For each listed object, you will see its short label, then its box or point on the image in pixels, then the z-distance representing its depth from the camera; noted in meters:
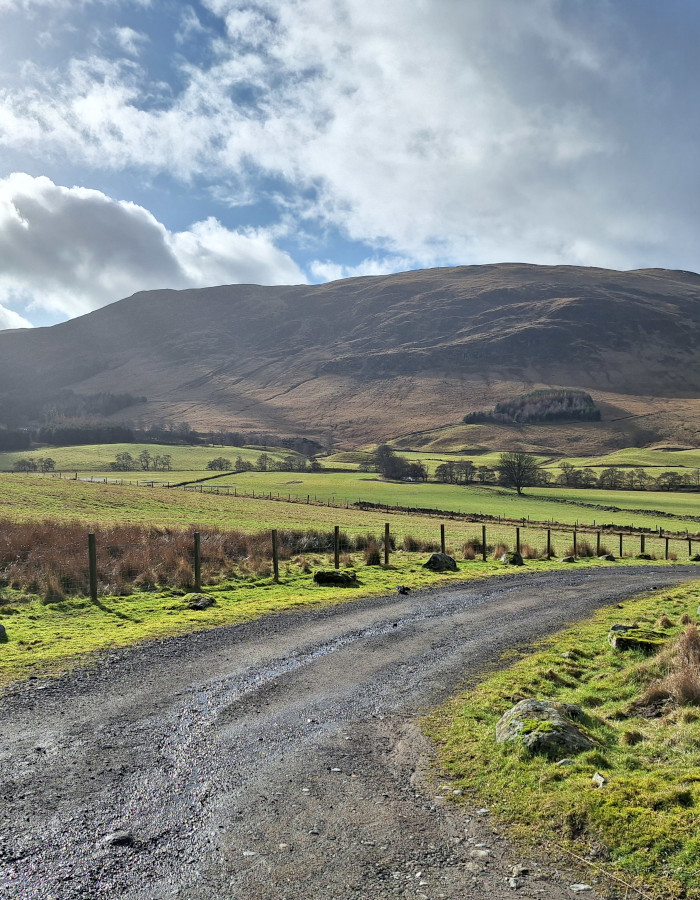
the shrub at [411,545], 32.84
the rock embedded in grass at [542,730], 7.05
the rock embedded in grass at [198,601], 17.08
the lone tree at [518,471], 102.06
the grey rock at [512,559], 29.75
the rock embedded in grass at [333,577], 21.27
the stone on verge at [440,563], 25.80
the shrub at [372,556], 26.47
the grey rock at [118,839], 5.58
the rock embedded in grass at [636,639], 11.53
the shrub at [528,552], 33.28
